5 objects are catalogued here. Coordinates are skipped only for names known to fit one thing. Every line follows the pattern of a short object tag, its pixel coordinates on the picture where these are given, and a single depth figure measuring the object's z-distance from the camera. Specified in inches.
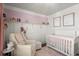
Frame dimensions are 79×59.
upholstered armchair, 77.1
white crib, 73.7
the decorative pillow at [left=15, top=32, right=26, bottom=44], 77.7
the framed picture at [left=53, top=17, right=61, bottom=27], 78.7
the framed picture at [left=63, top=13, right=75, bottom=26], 74.4
